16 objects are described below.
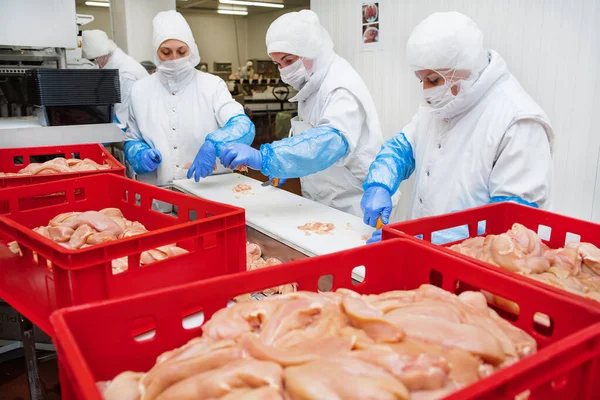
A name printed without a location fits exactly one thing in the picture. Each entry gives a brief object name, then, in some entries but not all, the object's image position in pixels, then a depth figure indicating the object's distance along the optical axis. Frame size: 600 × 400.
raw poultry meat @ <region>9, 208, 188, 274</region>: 1.65
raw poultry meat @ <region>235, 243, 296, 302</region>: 1.76
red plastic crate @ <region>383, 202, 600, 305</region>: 1.36
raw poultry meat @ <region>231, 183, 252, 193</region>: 3.03
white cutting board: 2.10
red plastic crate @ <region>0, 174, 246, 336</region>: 1.16
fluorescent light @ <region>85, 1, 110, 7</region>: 12.55
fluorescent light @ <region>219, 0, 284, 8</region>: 12.50
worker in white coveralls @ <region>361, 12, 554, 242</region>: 1.98
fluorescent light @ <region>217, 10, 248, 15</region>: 15.00
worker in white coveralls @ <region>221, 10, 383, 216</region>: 2.67
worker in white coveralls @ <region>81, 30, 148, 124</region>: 5.57
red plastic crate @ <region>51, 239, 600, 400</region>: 0.68
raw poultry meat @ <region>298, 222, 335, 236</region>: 2.22
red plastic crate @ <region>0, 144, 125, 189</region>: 2.16
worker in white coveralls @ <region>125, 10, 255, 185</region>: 3.46
